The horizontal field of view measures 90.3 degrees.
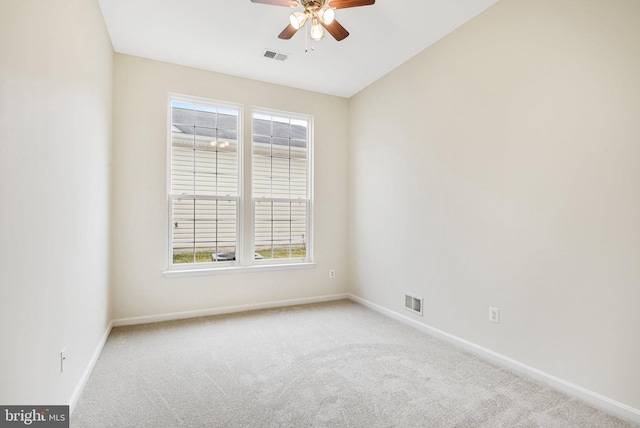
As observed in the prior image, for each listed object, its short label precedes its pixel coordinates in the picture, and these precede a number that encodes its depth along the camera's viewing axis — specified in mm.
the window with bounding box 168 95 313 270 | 3775
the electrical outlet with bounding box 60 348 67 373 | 1776
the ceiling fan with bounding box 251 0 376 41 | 2209
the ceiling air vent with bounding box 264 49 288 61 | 3393
